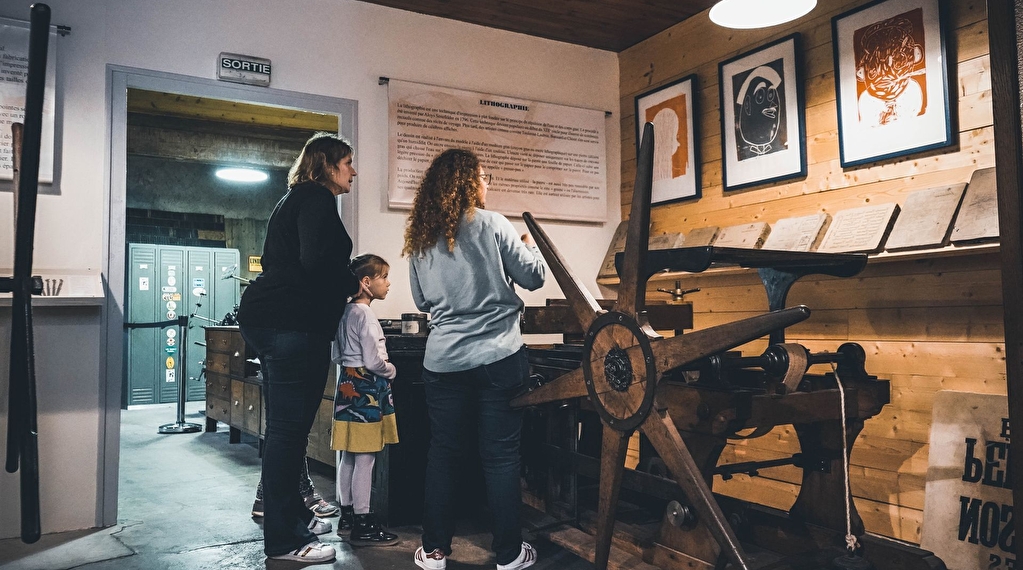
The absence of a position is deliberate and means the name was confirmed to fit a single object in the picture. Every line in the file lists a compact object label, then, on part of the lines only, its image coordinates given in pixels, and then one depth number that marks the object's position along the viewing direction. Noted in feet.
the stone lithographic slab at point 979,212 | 8.46
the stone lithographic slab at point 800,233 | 10.72
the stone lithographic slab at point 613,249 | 14.56
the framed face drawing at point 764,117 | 11.53
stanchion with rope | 19.98
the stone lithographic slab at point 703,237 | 12.58
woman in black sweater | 8.13
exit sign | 11.57
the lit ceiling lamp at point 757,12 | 8.87
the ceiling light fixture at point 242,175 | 27.68
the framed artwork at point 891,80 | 9.51
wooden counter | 14.10
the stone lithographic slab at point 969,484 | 8.28
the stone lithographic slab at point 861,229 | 9.72
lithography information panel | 12.96
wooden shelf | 8.56
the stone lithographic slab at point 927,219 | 8.96
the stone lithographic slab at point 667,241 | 13.24
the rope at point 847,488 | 6.56
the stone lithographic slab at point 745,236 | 11.66
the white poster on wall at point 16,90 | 10.04
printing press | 6.12
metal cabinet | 26.43
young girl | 9.55
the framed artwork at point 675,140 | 13.47
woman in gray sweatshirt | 7.99
